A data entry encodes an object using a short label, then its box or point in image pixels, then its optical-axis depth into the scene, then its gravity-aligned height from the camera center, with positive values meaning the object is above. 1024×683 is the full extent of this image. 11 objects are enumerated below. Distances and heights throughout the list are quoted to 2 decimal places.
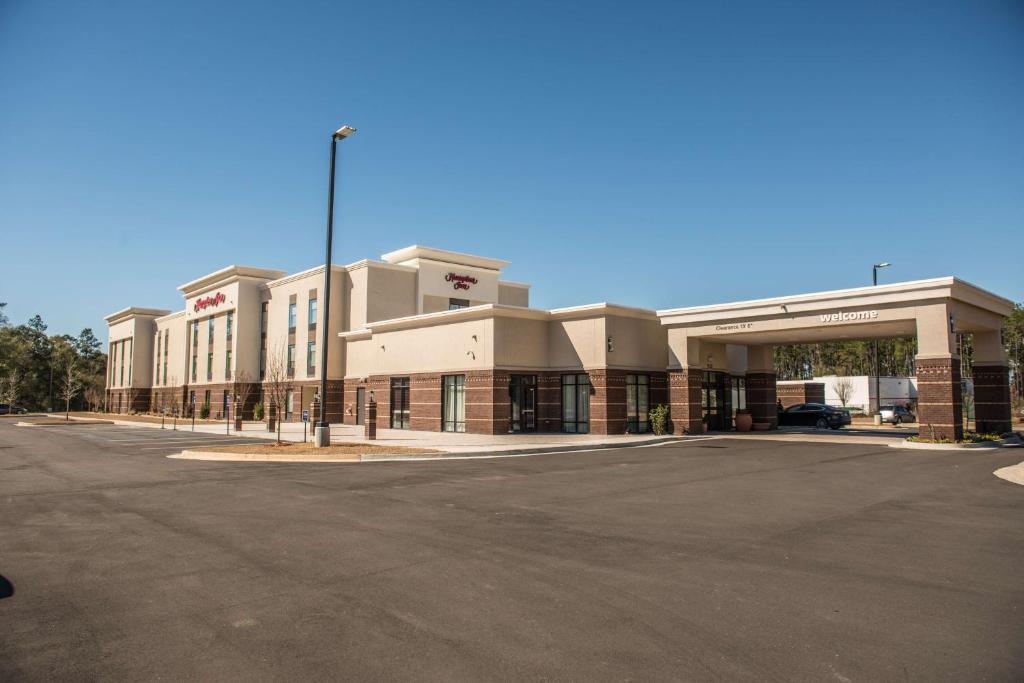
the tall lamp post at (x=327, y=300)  21.98 +3.09
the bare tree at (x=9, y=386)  69.44 +0.07
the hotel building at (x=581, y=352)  26.25 +1.79
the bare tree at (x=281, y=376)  49.96 +0.84
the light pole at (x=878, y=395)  52.98 -0.63
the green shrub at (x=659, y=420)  31.38 -1.58
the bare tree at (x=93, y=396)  77.18 -1.10
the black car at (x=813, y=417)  38.56 -1.78
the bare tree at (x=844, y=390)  60.03 -0.25
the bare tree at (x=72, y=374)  76.68 +1.68
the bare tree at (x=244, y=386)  53.53 +0.07
